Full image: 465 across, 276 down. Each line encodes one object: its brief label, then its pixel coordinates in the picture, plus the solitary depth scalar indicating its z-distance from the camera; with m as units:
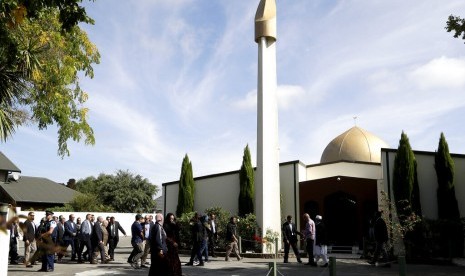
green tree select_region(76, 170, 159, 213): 50.78
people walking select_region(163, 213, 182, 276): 9.79
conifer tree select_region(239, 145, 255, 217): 23.69
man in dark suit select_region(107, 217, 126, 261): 16.14
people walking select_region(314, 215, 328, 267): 15.26
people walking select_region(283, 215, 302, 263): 16.00
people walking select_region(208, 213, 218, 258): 17.12
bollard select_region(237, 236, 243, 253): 18.98
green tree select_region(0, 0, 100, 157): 7.99
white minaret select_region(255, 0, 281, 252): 20.12
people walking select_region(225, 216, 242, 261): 16.56
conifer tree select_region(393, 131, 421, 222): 18.52
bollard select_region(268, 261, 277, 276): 7.79
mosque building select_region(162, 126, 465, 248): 19.27
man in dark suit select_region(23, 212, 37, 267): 13.20
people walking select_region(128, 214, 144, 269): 14.02
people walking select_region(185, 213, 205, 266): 15.02
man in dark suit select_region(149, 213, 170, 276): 9.67
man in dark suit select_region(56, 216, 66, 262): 14.93
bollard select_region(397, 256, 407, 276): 7.29
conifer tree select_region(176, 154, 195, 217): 26.56
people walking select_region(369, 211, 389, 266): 14.69
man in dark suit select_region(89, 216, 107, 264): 15.27
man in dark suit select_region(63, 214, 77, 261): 15.60
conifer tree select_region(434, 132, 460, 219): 18.27
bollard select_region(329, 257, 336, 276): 7.55
